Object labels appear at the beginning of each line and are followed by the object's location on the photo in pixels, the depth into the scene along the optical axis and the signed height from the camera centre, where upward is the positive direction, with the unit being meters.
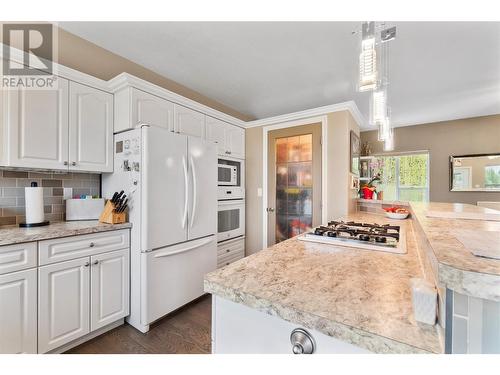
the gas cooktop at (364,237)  1.18 -0.29
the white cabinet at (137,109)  2.04 +0.73
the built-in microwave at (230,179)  2.98 +0.12
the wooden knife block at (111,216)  1.89 -0.24
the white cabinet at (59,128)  1.59 +0.46
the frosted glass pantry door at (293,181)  2.98 +0.09
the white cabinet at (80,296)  1.52 -0.80
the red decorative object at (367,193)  3.43 -0.08
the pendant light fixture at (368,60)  1.09 +0.64
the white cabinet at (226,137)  2.88 +0.68
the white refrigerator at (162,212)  1.89 -0.23
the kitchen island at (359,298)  0.45 -0.32
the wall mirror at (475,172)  3.83 +0.27
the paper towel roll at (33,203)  1.71 -0.12
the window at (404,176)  4.48 +0.24
